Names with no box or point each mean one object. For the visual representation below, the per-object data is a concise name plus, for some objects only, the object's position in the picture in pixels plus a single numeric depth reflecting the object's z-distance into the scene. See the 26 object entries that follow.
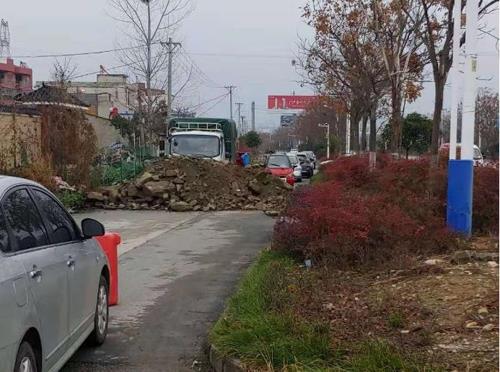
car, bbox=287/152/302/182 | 36.47
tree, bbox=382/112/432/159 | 33.78
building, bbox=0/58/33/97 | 87.25
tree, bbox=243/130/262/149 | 78.68
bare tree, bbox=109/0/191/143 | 32.94
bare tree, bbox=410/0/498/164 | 13.62
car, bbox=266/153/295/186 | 32.96
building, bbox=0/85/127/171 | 19.39
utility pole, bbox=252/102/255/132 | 119.39
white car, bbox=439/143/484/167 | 23.21
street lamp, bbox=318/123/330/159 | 65.20
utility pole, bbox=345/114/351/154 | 44.11
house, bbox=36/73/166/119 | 46.03
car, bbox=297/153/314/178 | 43.62
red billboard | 89.69
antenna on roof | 82.19
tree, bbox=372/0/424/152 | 19.95
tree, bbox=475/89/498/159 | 38.13
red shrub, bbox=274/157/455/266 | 7.89
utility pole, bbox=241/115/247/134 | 115.04
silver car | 3.66
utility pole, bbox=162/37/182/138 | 40.74
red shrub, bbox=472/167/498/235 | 9.60
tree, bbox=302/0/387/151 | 23.09
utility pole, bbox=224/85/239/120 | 89.50
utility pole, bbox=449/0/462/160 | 9.76
